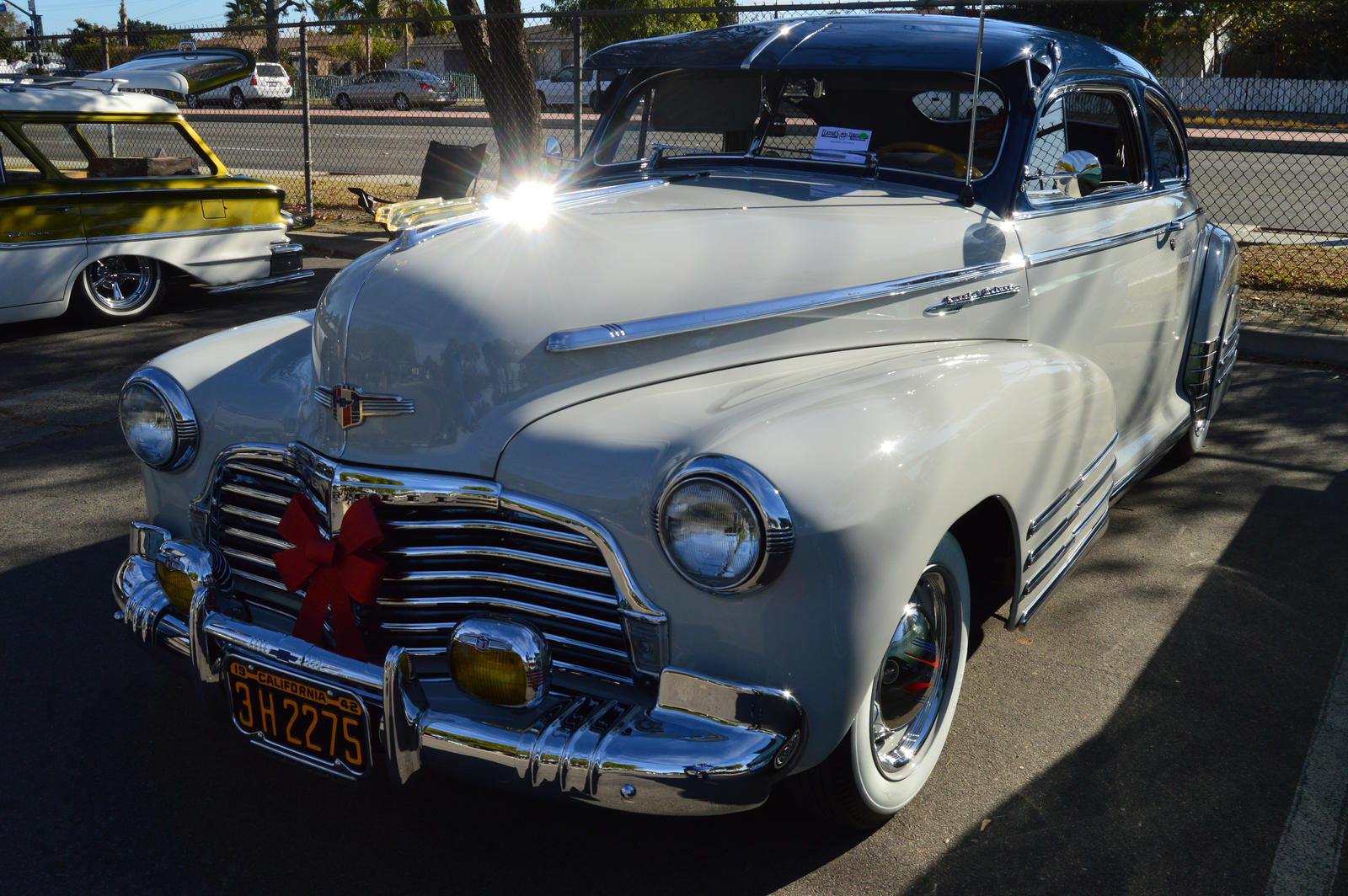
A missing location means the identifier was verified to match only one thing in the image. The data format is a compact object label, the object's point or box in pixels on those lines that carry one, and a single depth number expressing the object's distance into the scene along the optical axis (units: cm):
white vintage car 200
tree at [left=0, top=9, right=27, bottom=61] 1619
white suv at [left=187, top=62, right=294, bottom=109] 2892
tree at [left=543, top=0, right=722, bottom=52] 2245
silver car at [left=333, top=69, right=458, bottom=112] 2947
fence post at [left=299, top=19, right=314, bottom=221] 1041
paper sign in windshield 337
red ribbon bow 225
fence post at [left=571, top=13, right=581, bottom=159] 851
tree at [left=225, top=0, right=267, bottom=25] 6116
